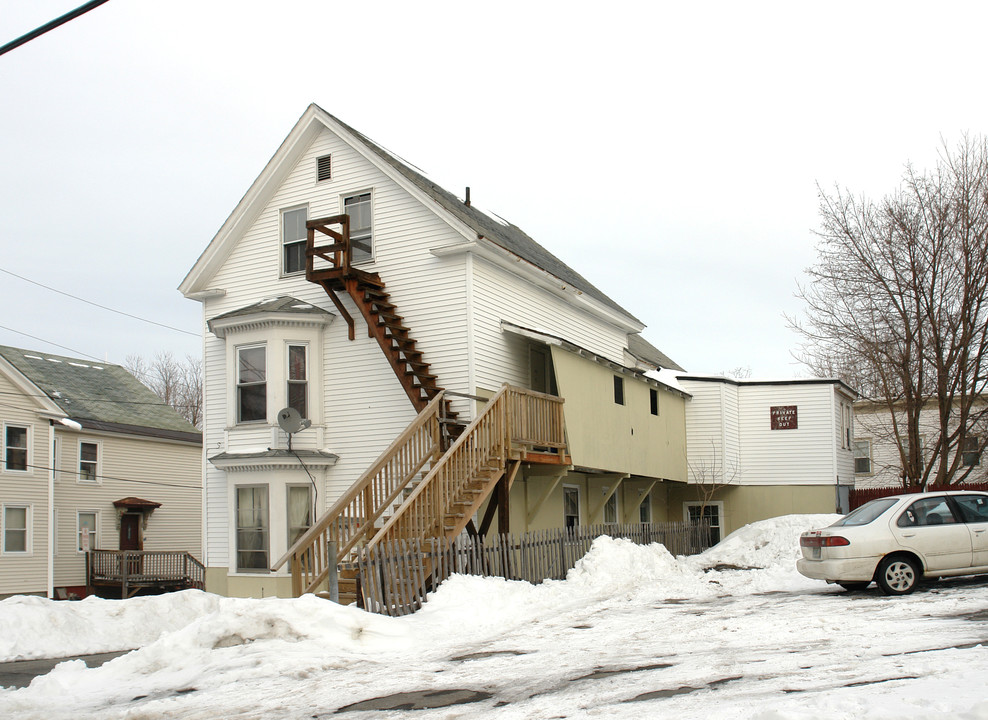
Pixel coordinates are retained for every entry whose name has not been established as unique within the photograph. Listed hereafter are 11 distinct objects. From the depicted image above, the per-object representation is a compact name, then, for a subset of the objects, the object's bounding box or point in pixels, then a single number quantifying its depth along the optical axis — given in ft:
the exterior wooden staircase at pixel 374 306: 62.64
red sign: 92.43
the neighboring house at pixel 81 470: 102.47
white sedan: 45.52
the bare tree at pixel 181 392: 213.66
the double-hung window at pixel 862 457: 152.66
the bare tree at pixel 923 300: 92.94
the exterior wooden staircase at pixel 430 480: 49.98
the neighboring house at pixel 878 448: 139.95
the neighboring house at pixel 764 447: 90.68
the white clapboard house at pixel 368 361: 62.85
